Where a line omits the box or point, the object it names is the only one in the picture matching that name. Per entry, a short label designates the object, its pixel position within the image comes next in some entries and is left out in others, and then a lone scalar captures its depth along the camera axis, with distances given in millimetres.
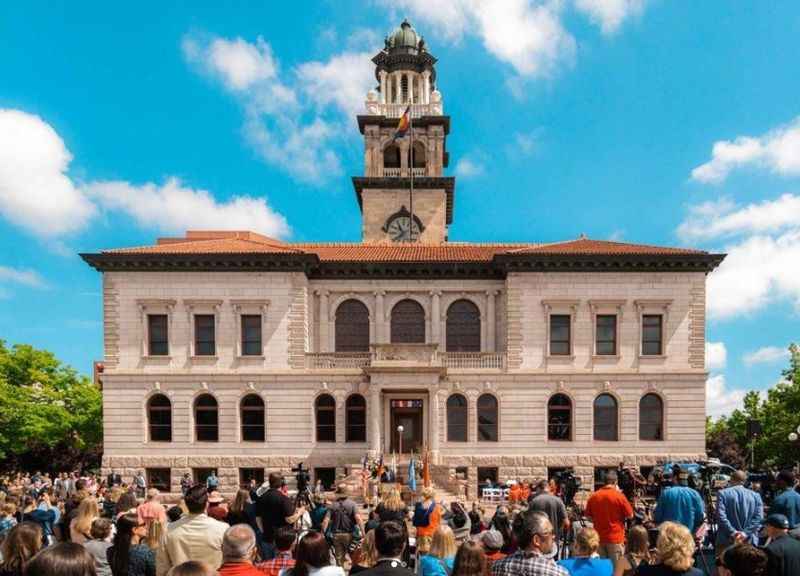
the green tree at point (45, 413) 39500
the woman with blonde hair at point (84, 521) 7758
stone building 31359
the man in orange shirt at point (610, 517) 10680
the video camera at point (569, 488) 21922
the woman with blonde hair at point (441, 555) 6586
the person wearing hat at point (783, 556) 6379
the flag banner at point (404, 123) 38219
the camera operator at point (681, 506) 10742
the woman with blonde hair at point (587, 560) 6598
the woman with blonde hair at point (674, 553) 5723
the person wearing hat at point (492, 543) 7402
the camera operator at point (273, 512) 9680
